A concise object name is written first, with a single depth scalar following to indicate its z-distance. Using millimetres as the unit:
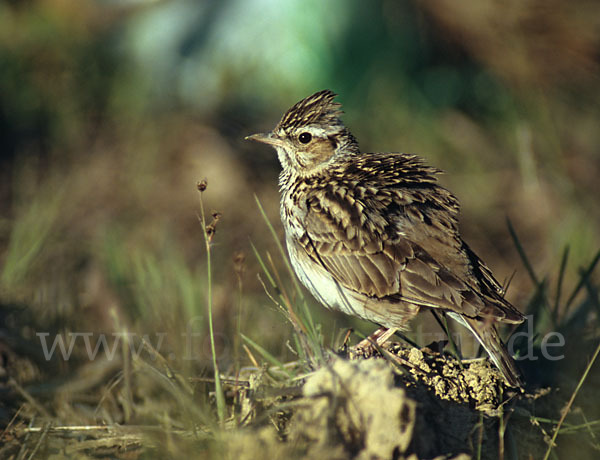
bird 7777
